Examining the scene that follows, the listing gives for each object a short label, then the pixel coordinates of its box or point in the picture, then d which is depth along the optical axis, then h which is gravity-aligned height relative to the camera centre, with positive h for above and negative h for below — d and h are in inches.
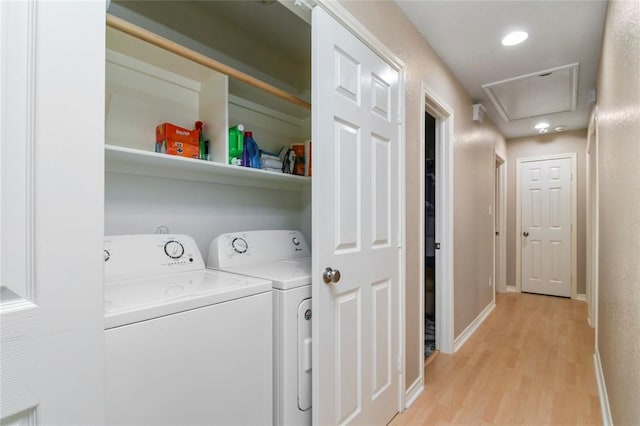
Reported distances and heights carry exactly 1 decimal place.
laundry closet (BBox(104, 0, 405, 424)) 51.3 +7.2
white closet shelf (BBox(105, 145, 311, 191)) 50.1 +8.3
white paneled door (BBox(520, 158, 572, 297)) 179.9 -7.0
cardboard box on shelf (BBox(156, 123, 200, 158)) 56.5 +13.0
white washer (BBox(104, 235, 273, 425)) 33.7 -15.4
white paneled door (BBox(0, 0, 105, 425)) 20.8 +0.1
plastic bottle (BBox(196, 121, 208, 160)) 63.3 +13.7
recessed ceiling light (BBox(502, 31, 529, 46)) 86.1 +47.9
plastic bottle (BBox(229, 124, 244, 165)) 65.6 +14.1
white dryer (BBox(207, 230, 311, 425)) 48.9 -19.8
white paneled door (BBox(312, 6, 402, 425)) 51.8 -2.7
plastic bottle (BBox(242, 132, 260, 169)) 67.2 +12.7
